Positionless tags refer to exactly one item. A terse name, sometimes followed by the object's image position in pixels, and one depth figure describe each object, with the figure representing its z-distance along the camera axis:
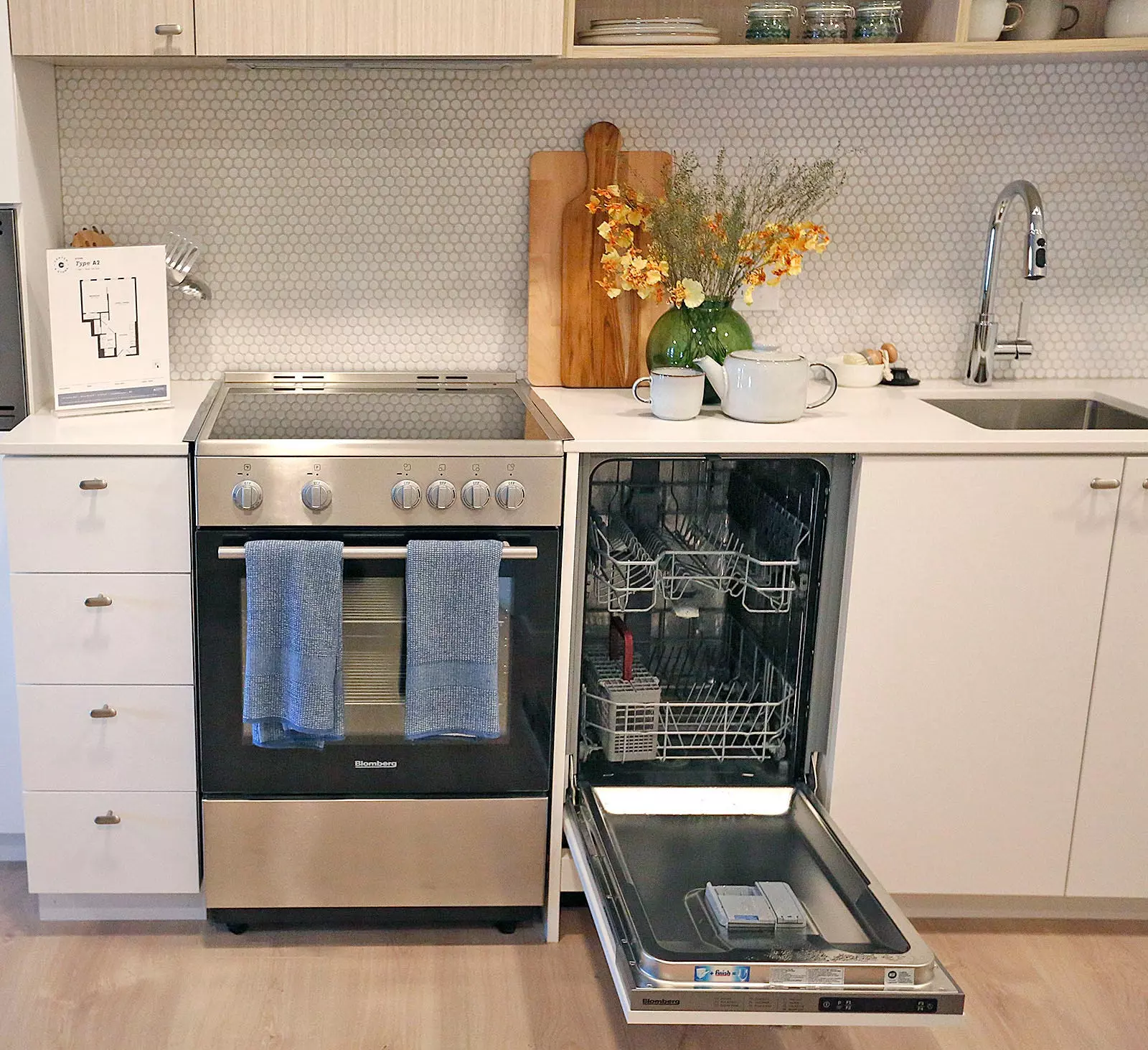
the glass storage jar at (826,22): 2.45
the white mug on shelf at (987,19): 2.40
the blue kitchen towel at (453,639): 2.16
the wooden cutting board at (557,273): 2.64
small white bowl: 2.69
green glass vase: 2.48
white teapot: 2.29
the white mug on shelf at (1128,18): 2.43
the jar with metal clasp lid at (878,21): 2.42
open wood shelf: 2.36
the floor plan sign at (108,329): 2.29
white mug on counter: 2.32
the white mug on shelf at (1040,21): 2.48
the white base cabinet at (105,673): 2.17
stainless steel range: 2.15
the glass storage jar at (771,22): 2.42
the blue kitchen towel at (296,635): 2.13
